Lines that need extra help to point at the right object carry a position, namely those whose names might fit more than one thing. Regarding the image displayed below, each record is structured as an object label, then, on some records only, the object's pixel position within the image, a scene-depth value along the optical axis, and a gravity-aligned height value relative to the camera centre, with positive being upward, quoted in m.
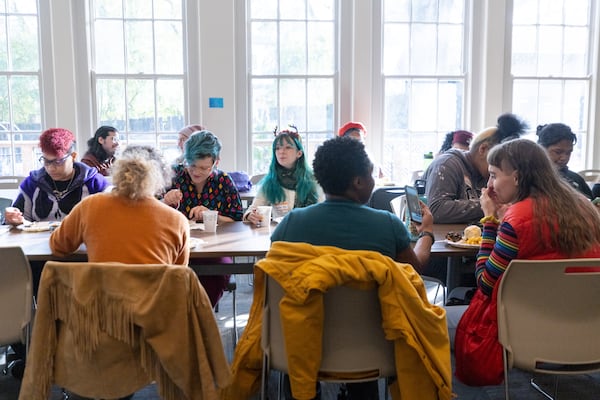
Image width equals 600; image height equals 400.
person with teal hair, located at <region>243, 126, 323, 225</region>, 3.38 -0.32
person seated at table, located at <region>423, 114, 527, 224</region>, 2.95 -0.29
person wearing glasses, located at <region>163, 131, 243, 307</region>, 3.12 -0.34
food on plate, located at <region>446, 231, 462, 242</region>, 2.55 -0.51
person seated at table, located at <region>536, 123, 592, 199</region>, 3.40 -0.09
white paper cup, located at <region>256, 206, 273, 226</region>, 2.90 -0.46
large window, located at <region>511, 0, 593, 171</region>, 5.89 +0.70
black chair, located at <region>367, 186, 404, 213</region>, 3.80 -0.48
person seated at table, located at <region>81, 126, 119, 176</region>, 4.84 -0.16
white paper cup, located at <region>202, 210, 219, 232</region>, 2.79 -0.47
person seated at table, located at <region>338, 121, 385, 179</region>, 5.35 -0.04
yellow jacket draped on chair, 1.53 -0.52
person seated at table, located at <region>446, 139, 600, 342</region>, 1.95 -0.33
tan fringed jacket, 1.67 -0.64
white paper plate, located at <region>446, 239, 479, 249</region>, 2.44 -0.52
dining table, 2.37 -0.53
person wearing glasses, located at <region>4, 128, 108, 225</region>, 3.06 -0.33
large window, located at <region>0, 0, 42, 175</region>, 5.38 +0.46
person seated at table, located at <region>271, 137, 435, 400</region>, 1.76 -0.29
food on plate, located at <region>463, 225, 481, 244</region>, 2.49 -0.50
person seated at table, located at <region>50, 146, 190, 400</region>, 2.04 -0.36
